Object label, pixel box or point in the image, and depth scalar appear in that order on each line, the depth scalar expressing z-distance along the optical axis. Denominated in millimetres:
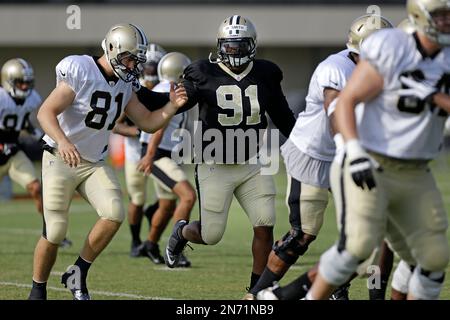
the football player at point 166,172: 17141
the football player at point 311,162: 11836
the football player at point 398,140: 9250
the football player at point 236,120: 12711
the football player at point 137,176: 19078
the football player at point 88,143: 12469
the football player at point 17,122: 19547
